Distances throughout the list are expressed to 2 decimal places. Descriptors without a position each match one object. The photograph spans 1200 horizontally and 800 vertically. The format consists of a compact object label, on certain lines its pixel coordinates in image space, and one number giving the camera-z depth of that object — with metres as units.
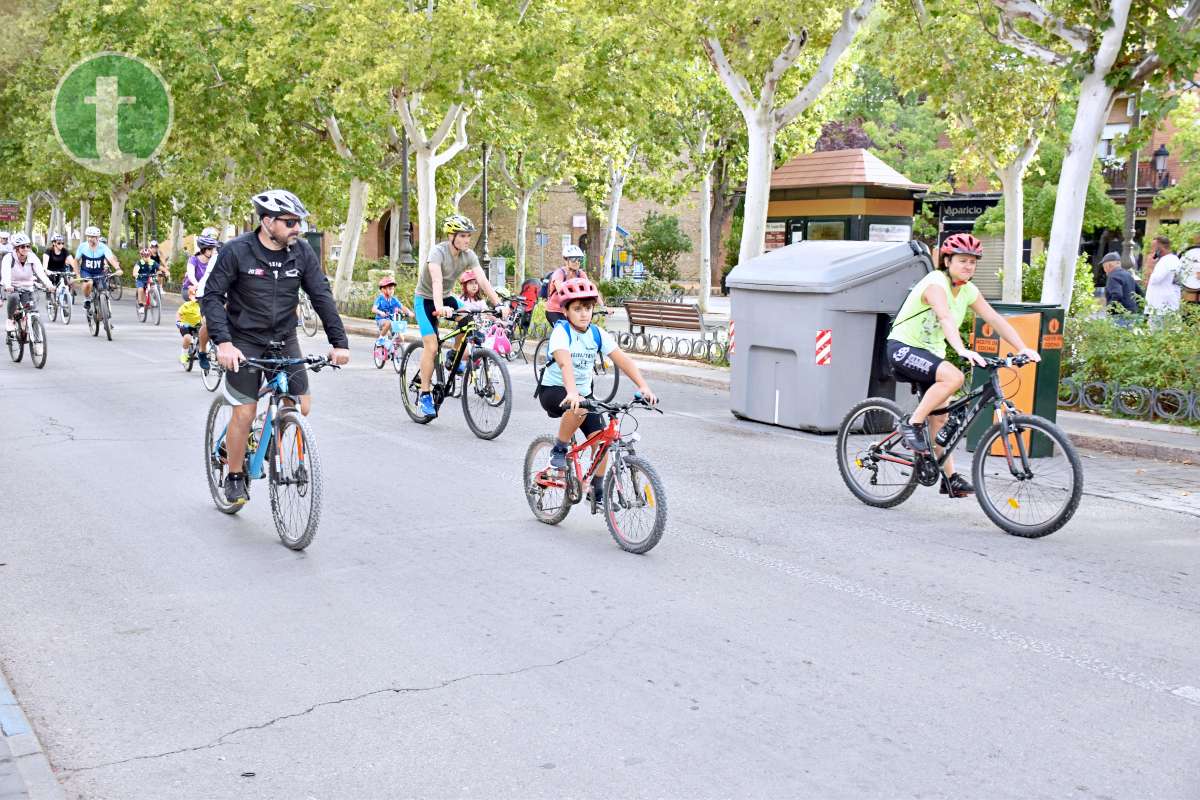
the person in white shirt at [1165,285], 16.38
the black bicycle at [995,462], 7.42
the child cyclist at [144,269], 26.33
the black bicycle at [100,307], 21.73
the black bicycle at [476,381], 11.05
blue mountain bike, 6.79
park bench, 19.34
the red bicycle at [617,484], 6.90
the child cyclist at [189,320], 16.02
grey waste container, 11.43
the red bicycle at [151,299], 26.63
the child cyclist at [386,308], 17.84
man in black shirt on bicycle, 6.85
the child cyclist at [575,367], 7.04
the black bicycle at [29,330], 16.83
